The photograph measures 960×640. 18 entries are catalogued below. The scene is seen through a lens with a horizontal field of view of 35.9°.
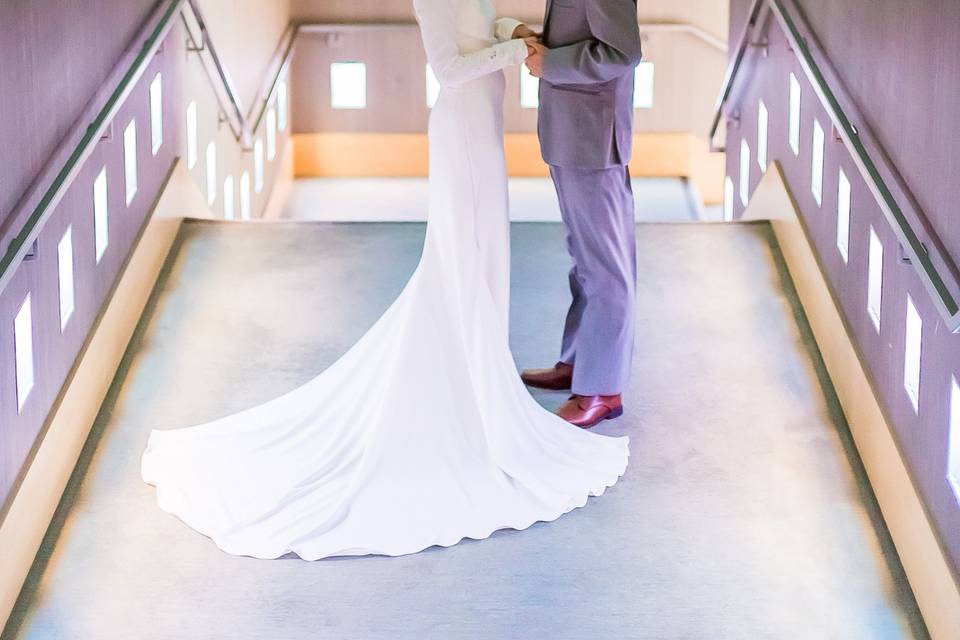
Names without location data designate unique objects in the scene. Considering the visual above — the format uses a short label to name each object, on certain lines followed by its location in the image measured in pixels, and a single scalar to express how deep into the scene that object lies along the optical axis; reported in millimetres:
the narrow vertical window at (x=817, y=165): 5590
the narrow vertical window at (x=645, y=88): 11164
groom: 4535
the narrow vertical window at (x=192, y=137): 6867
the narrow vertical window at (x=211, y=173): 7371
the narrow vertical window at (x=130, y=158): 5594
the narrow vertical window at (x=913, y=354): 4133
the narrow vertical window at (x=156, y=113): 6094
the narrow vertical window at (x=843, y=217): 5105
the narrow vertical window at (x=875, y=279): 4629
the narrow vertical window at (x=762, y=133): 6734
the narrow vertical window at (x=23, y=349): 4113
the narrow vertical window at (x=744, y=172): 7242
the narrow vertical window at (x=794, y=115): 6047
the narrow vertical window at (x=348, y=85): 11164
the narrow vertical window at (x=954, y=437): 3707
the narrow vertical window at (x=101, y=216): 5145
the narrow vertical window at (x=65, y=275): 4641
